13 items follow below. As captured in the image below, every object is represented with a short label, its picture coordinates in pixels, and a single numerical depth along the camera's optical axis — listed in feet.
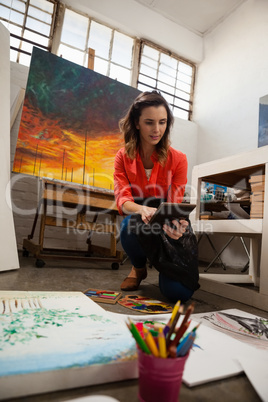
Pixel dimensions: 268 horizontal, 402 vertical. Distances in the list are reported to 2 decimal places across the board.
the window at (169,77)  13.43
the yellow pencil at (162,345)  1.24
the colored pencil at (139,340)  1.31
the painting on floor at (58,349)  1.43
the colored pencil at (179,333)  1.31
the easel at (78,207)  6.95
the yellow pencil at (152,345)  1.28
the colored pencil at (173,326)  1.34
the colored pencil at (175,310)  1.41
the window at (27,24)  10.31
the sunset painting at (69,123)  9.49
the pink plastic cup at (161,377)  1.28
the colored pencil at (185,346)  1.30
